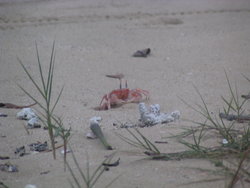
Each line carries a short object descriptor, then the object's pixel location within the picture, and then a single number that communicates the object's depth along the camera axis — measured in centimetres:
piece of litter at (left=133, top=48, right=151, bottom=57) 916
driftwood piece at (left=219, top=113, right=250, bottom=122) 542
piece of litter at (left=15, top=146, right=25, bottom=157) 479
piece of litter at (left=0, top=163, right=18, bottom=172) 430
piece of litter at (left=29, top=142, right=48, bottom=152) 491
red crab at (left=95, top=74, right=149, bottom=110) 671
